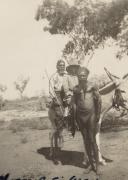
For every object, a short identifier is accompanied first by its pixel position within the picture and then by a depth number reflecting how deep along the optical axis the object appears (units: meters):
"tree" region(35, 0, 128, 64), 6.23
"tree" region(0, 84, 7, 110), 13.11
